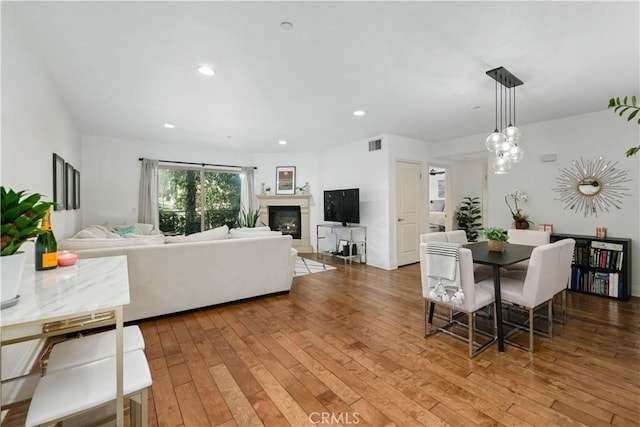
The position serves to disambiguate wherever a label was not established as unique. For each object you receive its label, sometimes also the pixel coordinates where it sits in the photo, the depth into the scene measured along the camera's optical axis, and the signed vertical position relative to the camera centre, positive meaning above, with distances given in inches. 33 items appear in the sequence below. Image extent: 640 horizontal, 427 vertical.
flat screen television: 219.3 +6.8
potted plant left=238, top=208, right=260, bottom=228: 257.6 -3.0
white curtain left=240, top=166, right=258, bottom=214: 273.3 +23.8
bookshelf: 141.3 -28.4
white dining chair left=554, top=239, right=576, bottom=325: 99.3 -19.0
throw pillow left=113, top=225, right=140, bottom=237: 182.0 -10.0
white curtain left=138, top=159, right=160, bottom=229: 223.1 +18.7
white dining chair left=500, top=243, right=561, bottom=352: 90.1 -24.6
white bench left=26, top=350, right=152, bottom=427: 38.6 -25.8
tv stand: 227.0 -22.4
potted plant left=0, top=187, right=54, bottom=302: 39.7 -2.4
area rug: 199.1 -39.5
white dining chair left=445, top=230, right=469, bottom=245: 133.6 -11.5
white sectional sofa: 114.8 -25.4
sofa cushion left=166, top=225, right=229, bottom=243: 128.8 -10.0
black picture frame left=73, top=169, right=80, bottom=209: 166.4 +16.8
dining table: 93.7 -15.8
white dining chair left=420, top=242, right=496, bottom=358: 91.4 -26.0
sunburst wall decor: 151.6 +14.5
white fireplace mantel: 275.9 +5.5
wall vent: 206.7 +51.0
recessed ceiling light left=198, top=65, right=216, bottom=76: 102.9 +53.5
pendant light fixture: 109.0 +28.3
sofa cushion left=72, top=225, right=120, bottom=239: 128.4 -8.6
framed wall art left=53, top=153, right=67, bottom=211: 116.7 +15.0
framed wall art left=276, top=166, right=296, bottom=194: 280.5 +34.5
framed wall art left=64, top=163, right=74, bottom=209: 140.8 +17.1
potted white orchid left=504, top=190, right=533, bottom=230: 178.2 +0.4
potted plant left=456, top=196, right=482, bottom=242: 263.9 -2.7
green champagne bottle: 60.6 -7.4
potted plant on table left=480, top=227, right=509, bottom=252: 112.5 -10.5
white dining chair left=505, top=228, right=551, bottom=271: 130.0 -12.5
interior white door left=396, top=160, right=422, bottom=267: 213.8 +2.7
